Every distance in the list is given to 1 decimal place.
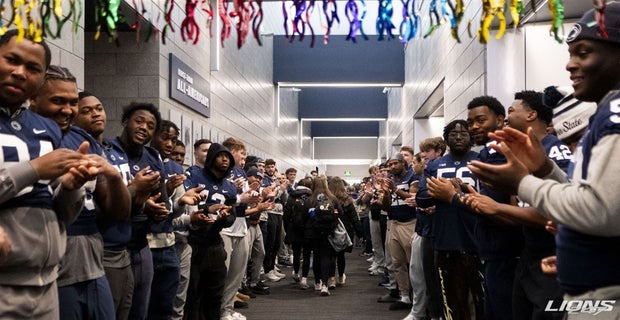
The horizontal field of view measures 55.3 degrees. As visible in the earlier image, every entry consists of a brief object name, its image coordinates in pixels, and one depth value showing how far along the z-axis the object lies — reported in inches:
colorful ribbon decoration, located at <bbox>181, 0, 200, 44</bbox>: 59.3
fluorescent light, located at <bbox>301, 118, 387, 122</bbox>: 796.0
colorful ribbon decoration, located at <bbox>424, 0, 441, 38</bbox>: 59.2
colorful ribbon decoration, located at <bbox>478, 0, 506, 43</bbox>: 55.0
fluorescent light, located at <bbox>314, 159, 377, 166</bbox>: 1215.9
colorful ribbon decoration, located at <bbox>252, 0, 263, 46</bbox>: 58.4
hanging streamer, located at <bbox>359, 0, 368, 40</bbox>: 59.5
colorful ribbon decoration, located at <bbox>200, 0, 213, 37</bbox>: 61.7
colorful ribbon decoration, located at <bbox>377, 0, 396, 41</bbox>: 59.6
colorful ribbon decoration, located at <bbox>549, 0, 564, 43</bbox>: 54.2
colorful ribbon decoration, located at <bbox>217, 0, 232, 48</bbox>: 57.8
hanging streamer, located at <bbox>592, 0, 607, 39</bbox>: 53.3
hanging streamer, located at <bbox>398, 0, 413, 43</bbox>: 60.4
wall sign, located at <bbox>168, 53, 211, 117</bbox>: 244.1
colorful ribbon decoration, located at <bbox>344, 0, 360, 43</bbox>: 58.4
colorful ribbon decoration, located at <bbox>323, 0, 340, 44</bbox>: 59.3
